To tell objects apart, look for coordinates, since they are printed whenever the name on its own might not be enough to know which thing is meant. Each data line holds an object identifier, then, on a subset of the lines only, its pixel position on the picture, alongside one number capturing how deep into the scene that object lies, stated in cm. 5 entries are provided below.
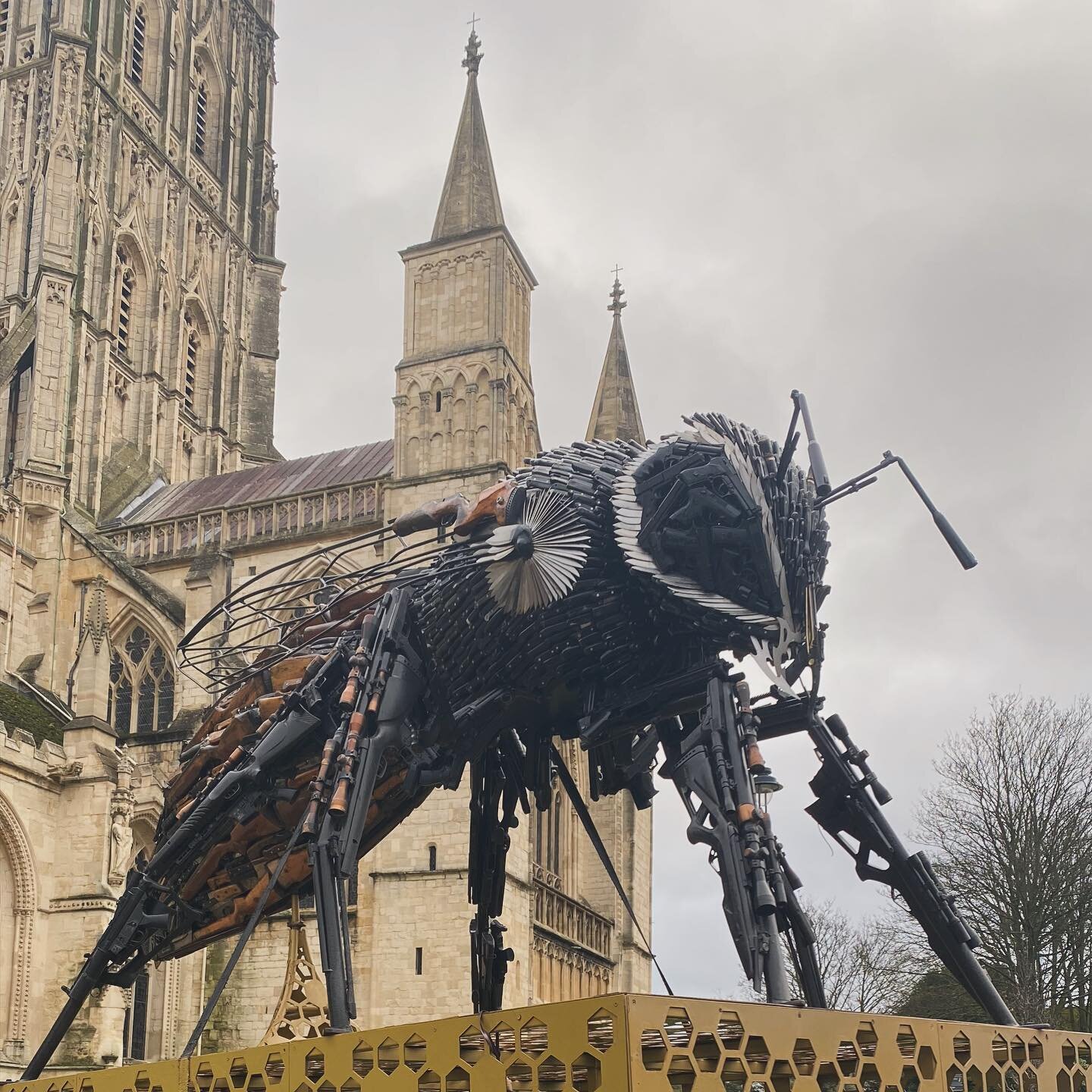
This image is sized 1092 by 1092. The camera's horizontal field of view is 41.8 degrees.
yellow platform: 402
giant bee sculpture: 559
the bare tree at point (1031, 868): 1984
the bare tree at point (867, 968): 2403
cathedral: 2373
